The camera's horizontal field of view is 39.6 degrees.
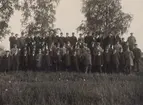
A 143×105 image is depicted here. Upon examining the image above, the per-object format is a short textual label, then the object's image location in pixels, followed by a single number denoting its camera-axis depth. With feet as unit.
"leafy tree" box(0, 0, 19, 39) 58.30
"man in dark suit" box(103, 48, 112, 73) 44.70
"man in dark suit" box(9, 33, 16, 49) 46.61
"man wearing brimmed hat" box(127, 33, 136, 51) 46.14
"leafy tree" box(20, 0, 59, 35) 63.37
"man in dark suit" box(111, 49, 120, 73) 44.55
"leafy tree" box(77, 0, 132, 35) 66.63
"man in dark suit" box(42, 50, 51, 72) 45.19
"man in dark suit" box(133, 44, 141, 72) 46.01
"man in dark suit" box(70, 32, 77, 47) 45.84
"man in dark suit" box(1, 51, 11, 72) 46.25
